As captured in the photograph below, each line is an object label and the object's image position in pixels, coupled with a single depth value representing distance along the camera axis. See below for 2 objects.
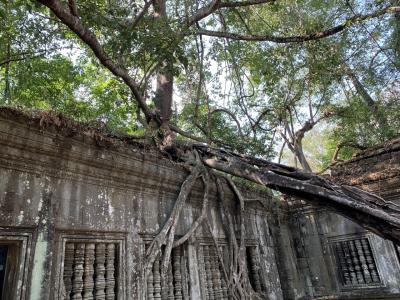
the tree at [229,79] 3.39
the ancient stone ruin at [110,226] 2.37
